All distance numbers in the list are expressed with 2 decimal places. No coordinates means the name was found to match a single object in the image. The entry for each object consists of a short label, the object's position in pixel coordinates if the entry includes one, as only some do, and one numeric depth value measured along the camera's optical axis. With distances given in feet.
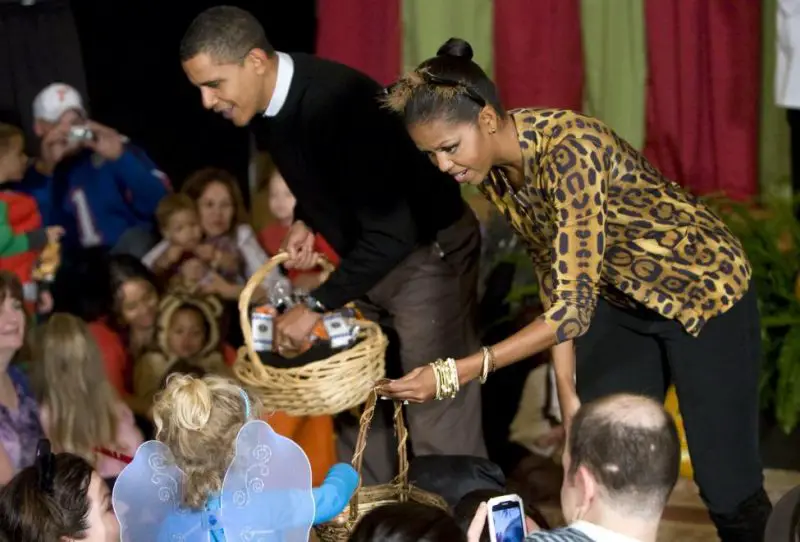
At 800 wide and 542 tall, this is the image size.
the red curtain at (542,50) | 31.09
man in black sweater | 21.61
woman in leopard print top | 16.89
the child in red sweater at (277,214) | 32.27
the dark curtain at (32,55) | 33.53
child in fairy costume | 16.10
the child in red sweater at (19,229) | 31.14
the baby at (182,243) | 31.94
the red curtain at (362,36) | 32.48
